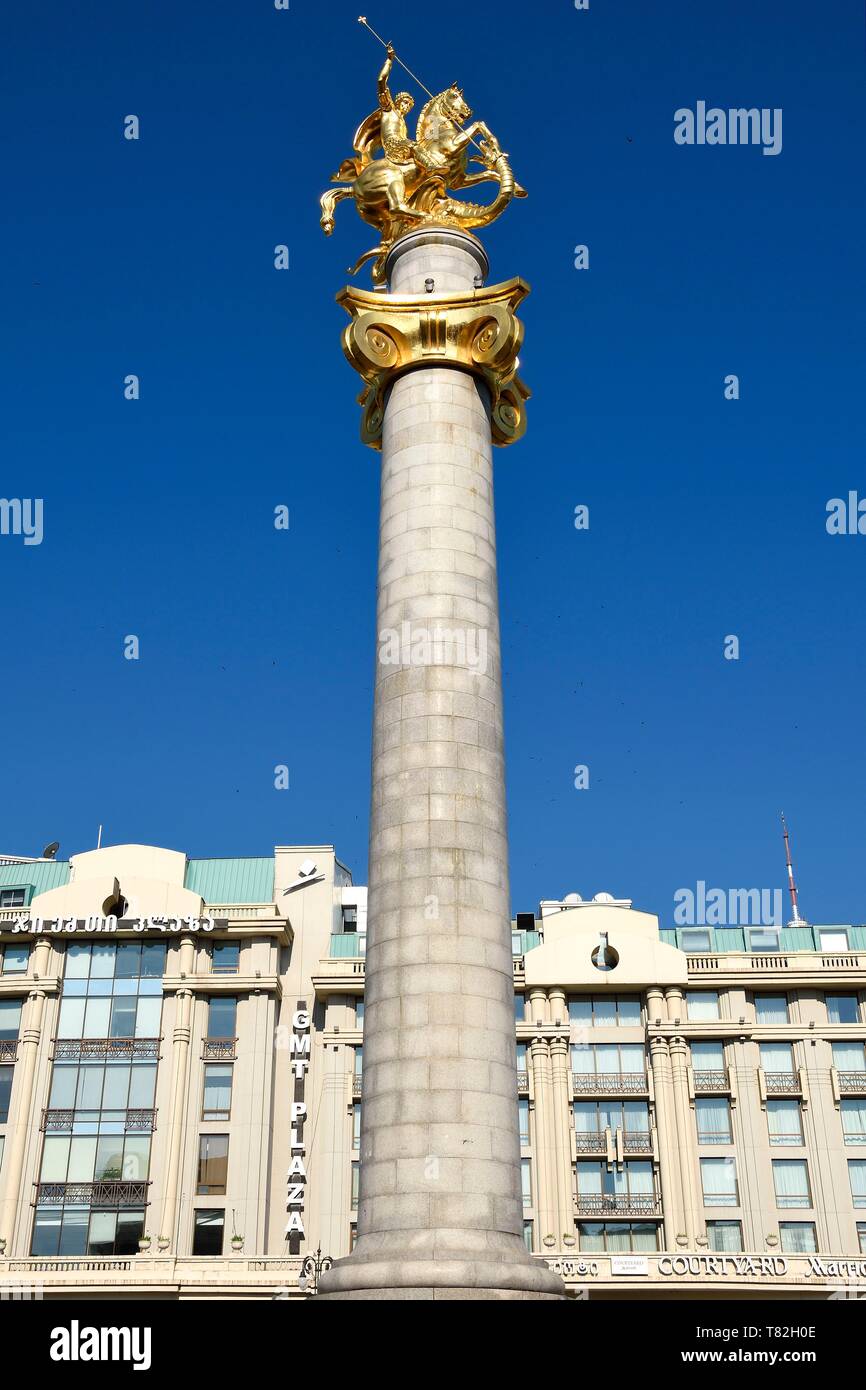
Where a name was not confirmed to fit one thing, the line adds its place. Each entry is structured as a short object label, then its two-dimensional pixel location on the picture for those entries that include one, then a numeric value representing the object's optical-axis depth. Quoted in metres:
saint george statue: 34.53
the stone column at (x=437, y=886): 23.88
